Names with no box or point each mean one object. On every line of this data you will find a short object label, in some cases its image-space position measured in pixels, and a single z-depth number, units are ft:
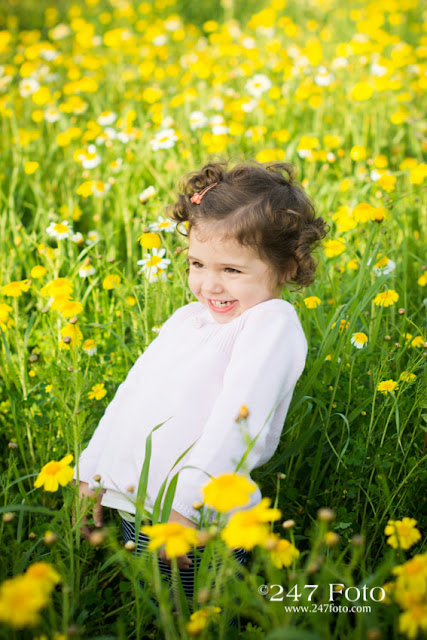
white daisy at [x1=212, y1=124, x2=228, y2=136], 9.55
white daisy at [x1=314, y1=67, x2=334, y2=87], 10.94
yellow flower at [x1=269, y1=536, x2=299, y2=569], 3.14
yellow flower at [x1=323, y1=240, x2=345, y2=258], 6.32
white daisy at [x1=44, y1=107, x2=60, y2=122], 11.25
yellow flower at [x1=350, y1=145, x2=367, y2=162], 8.77
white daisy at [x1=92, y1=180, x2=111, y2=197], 8.31
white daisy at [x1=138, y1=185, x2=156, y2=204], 6.57
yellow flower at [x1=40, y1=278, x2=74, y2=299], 5.49
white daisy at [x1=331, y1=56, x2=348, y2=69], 12.55
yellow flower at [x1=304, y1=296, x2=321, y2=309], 5.90
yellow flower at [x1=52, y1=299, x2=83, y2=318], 5.16
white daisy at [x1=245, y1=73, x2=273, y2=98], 11.20
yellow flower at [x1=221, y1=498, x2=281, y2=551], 2.62
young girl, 4.05
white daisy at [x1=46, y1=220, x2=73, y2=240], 6.82
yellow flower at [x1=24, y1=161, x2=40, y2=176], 8.76
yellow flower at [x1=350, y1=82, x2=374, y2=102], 10.18
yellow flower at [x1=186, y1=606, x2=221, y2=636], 2.82
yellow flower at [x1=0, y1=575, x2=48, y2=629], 2.23
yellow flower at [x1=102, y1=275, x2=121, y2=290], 6.47
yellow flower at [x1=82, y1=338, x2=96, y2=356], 5.82
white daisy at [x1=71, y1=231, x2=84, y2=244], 6.56
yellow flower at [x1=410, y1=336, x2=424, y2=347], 5.57
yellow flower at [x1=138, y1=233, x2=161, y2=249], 5.48
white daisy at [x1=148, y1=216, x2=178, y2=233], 6.25
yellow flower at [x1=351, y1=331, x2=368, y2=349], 5.55
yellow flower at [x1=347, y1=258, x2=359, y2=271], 6.95
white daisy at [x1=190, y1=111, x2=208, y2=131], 10.11
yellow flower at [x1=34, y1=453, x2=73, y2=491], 3.67
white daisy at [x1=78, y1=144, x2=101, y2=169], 8.82
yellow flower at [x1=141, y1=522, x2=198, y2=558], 2.82
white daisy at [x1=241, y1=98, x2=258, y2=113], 11.03
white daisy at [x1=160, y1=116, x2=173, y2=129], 9.58
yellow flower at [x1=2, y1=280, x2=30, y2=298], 5.80
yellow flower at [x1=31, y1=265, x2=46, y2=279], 6.45
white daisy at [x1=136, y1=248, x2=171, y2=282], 5.89
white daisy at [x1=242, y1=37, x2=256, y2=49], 14.34
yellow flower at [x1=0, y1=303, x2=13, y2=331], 5.93
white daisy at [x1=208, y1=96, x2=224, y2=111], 11.01
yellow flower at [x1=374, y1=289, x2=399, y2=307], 5.79
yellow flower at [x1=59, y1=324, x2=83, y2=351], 4.81
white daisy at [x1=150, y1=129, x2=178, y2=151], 8.09
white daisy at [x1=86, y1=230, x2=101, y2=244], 7.87
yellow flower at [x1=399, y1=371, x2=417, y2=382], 4.76
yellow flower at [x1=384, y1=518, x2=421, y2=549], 3.45
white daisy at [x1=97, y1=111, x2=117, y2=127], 10.61
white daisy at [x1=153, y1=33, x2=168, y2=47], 16.26
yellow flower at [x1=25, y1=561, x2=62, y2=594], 2.42
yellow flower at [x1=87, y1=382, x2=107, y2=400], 5.67
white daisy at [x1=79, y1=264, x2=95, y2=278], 6.53
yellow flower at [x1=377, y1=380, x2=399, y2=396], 4.80
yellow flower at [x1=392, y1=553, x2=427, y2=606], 2.57
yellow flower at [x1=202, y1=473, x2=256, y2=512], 2.77
